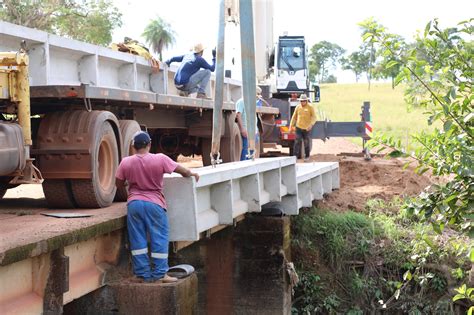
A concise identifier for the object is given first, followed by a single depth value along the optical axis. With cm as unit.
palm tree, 8612
